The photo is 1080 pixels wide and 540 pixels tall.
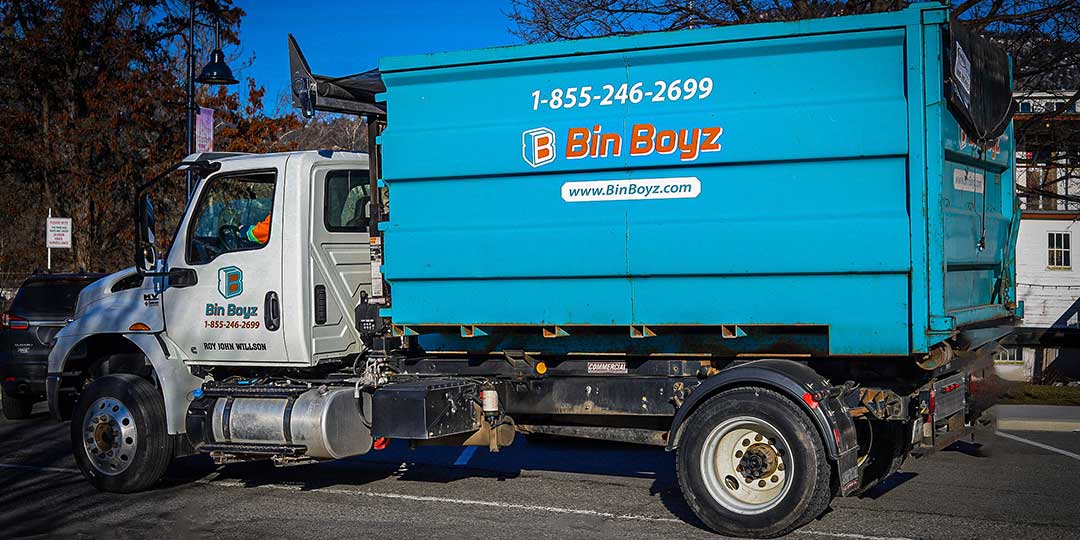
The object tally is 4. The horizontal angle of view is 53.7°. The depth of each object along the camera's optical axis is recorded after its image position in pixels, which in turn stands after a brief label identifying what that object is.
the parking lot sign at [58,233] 22.11
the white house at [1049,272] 30.66
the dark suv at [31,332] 13.58
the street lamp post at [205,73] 16.23
